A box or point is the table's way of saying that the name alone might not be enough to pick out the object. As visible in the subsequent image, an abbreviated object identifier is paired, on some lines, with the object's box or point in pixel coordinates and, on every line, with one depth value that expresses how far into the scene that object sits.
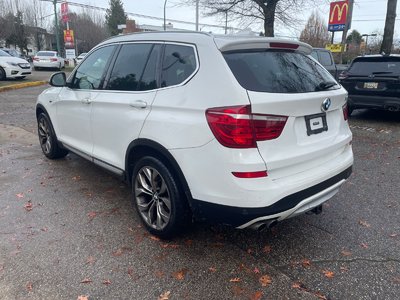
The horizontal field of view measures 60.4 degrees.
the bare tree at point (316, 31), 41.16
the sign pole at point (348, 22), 15.99
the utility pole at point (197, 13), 17.50
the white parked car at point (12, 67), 16.00
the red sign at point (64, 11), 30.33
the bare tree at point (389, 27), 13.80
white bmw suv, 2.39
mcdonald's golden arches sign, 16.26
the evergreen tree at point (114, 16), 66.94
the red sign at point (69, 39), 32.54
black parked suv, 7.58
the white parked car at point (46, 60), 26.05
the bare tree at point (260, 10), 16.14
